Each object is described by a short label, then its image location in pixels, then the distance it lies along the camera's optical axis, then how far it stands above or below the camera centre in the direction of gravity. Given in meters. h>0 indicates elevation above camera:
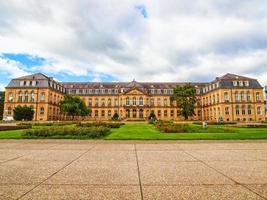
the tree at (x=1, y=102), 72.33 +5.21
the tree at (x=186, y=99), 53.75 +4.79
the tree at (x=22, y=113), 48.88 +0.81
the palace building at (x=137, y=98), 60.69 +6.36
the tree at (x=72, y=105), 49.81 +2.85
